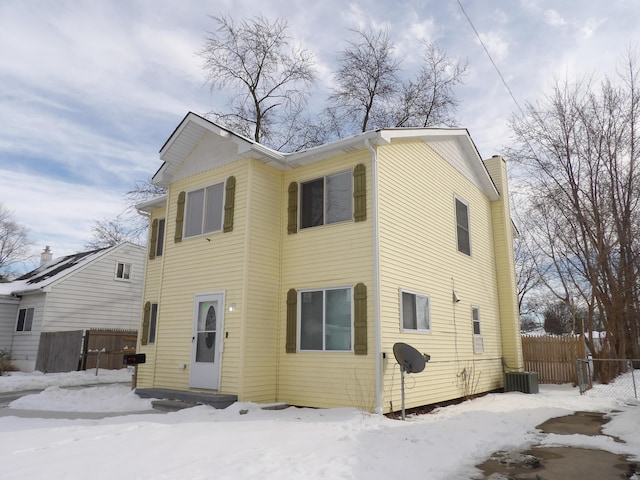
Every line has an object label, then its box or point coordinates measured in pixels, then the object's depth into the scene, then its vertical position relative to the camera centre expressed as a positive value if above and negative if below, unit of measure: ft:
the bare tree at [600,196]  53.01 +17.41
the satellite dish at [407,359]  26.43 -1.36
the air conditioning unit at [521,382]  41.39 -4.22
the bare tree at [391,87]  68.64 +38.52
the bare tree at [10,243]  121.80 +24.73
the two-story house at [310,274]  28.86 +4.37
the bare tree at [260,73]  64.18 +38.55
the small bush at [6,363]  59.40 -4.11
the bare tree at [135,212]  76.54 +21.09
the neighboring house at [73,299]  63.26 +5.14
